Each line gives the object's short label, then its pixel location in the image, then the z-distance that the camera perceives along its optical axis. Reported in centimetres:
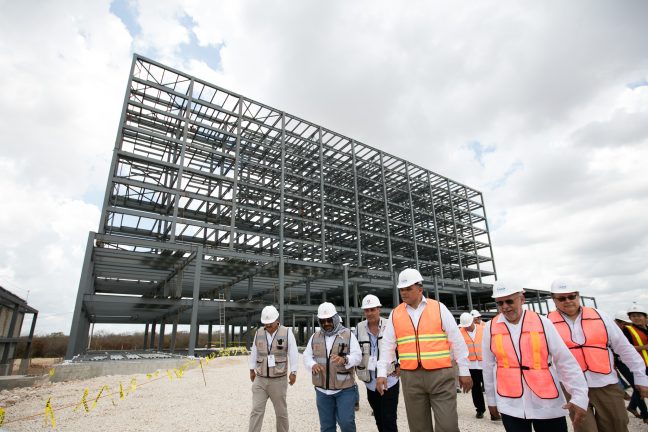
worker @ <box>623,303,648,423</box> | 514
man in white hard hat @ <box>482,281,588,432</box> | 287
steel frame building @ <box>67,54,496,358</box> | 2170
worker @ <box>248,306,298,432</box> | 475
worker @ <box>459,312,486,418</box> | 642
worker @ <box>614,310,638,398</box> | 548
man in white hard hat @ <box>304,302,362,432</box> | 412
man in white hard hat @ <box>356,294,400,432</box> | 416
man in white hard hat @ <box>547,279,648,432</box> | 370
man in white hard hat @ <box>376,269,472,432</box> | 337
